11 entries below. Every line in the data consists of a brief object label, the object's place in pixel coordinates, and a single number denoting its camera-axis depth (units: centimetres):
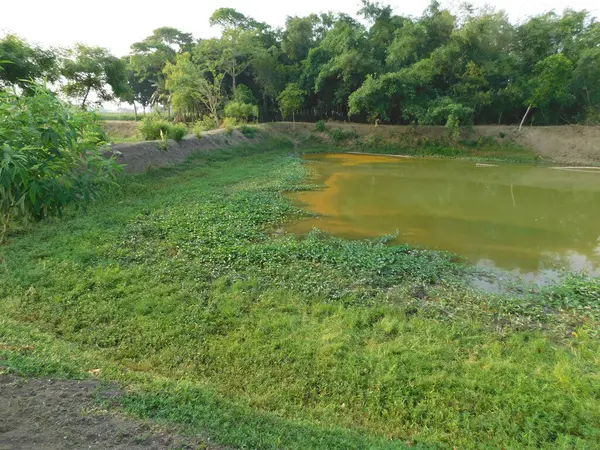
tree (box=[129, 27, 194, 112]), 3178
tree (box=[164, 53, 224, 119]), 2536
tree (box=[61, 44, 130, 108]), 2011
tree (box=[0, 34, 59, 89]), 1523
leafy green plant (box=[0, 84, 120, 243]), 245
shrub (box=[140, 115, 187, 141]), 1792
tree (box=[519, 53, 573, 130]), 2138
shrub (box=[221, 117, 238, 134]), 2373
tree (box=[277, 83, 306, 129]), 2808
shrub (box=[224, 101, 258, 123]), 2688
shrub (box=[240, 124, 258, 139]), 2520
